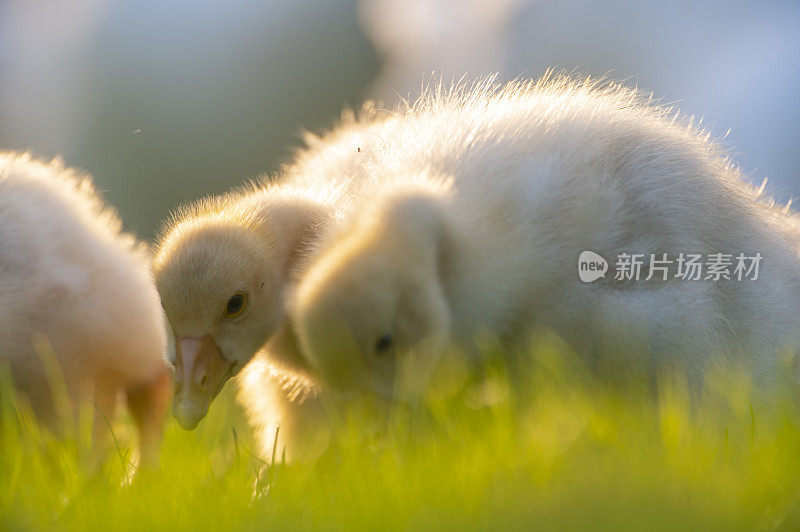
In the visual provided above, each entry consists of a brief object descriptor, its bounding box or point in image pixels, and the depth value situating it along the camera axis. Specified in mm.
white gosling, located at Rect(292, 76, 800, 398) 2489
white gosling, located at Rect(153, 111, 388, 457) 2530
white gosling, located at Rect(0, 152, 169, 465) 2537
